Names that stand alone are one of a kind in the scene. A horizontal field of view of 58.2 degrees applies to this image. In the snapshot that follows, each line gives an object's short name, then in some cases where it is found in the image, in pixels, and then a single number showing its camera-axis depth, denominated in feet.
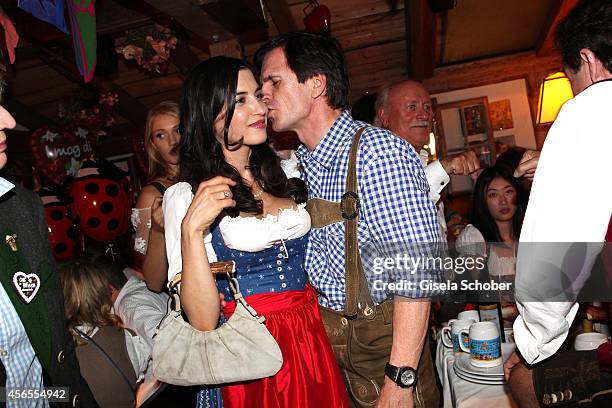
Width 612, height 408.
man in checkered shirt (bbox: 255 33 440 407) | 5.14
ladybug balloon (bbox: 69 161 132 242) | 14.99
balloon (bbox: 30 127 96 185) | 17.06
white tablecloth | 5.37
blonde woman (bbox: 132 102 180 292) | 9.50
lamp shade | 18.21
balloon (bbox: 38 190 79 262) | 15.39
